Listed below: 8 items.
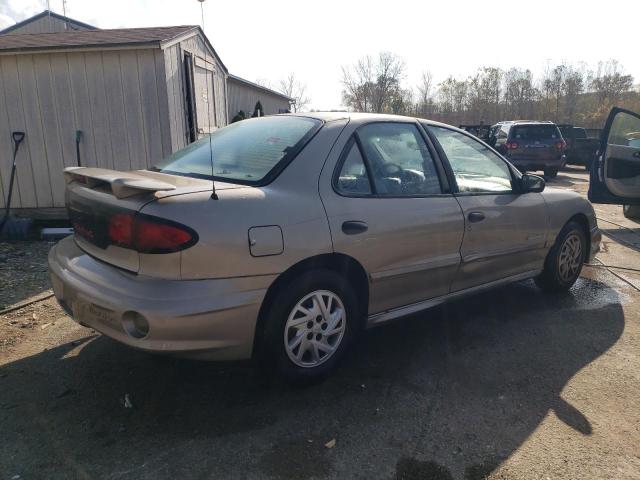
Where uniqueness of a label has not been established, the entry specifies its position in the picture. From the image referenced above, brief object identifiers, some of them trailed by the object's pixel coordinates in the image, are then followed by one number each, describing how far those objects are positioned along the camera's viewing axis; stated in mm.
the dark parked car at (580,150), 17516
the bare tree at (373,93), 44844
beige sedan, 2365
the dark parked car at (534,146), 14648
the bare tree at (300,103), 41369
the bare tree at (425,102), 45844
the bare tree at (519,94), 44656
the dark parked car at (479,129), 20500
